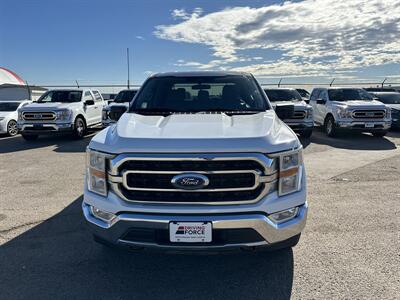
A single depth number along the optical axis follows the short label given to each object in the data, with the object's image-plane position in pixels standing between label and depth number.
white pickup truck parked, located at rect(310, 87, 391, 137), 11.45
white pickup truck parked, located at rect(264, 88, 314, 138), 11.51
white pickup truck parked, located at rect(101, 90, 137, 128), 13.27
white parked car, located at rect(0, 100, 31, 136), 13.49
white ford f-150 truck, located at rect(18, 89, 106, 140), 11.38
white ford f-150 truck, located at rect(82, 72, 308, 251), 2.72
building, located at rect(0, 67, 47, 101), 24.77
